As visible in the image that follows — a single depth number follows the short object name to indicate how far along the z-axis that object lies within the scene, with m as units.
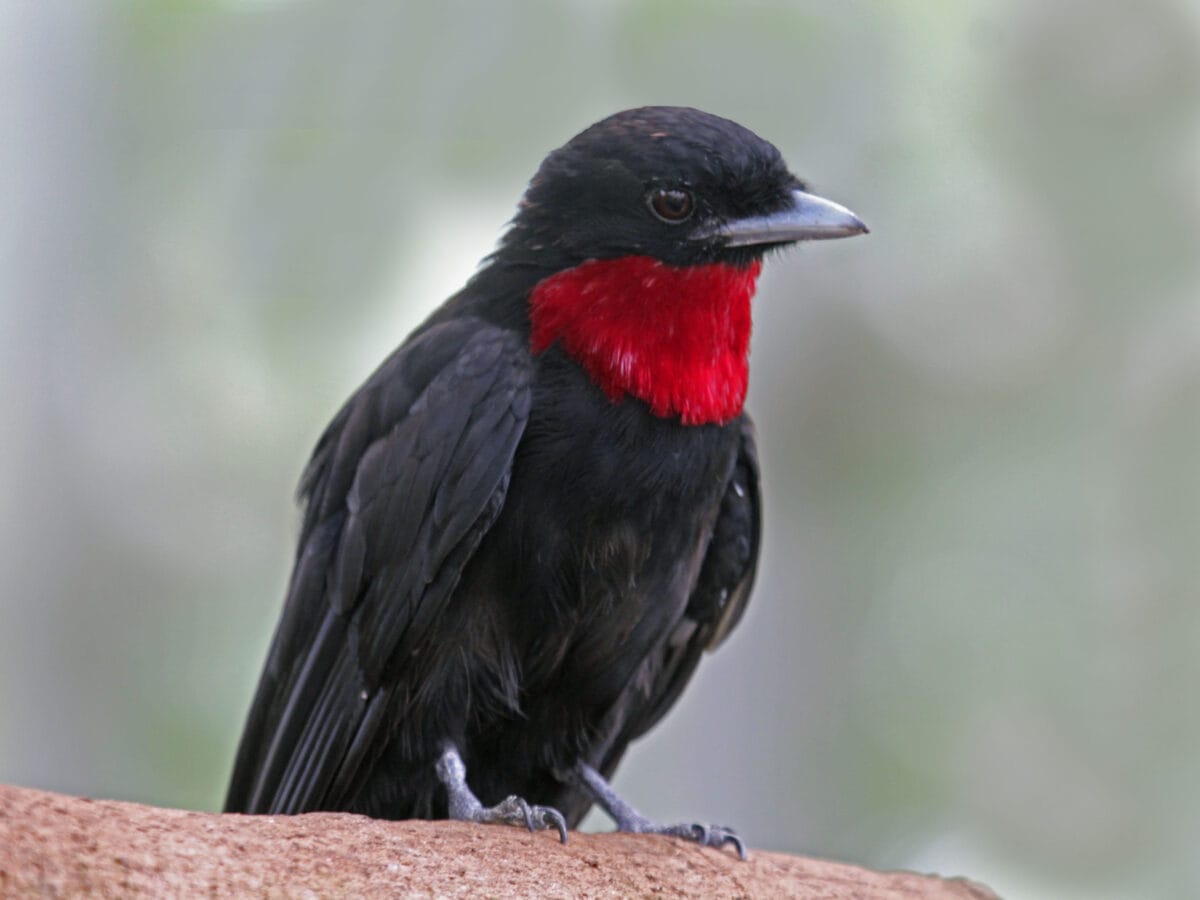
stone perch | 4.73
